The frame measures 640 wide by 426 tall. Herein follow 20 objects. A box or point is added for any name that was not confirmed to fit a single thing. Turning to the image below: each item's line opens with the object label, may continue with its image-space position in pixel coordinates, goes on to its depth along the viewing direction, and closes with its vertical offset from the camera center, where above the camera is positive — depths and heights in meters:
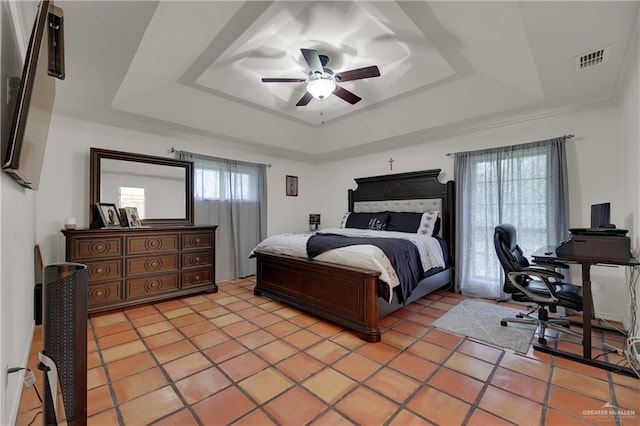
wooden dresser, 3.03 -0.58
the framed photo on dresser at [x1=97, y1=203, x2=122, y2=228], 3.37 +0.01
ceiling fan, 2.61 +1.40
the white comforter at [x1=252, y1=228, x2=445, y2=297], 2.57 -0.43
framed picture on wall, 5.76 +0.59
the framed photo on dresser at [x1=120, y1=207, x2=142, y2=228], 3.56 -0.02
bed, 2.58 -0.69
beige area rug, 2.46 -1.17
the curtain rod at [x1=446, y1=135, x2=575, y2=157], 3.18 +0.87
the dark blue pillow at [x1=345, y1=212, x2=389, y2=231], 4.48 -0.14
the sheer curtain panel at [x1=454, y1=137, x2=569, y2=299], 3.22 +0.11
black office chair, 2.30 -0.71
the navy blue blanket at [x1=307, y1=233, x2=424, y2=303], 2.71 -0.42
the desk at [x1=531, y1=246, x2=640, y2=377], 2.01 -0.85
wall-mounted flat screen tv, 1.14 +0.56
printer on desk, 1.98 -0.27
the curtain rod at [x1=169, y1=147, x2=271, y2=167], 4.12 +0.97
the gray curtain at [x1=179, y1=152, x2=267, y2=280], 4.45 +0.14
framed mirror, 3.47 +0.41
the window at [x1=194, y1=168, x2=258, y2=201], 4.43 +0.51
